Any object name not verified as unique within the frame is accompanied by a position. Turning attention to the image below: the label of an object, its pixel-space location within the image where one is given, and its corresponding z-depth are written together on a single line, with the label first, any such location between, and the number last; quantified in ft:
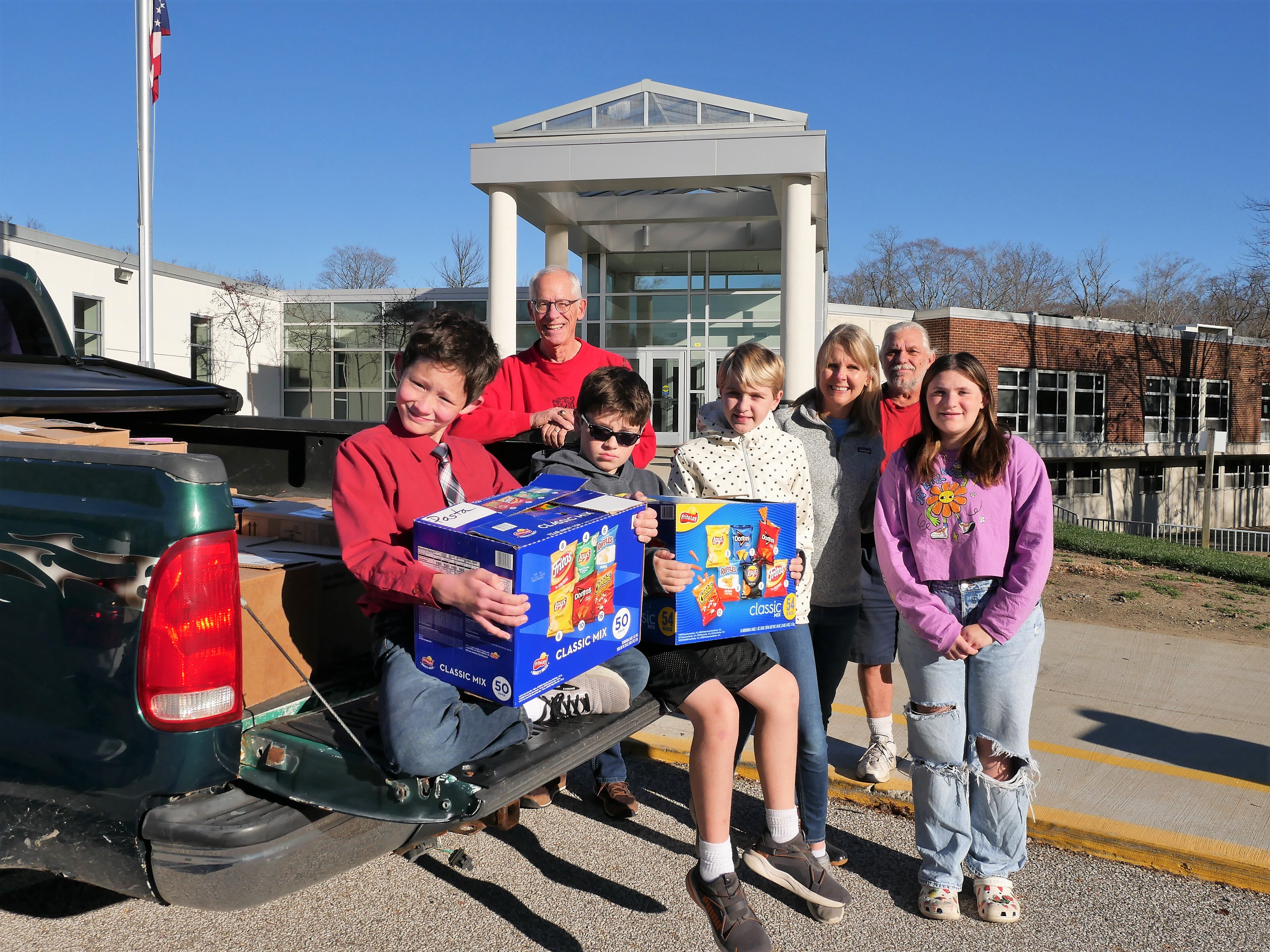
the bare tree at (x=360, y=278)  170.60
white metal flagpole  42.93
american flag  44.57
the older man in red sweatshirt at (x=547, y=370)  11.42
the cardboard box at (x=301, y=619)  7.64
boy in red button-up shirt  7.09
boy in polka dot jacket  10.39
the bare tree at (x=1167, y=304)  195.11
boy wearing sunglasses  9.69
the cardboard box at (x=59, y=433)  8.23
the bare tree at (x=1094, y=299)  195.11
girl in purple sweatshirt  9.83
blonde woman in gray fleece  11.44
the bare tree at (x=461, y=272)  143.95
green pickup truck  6.48
